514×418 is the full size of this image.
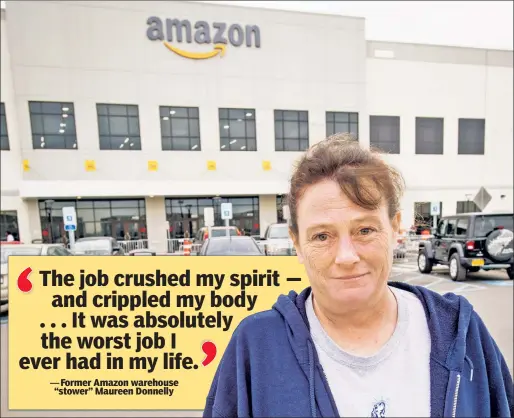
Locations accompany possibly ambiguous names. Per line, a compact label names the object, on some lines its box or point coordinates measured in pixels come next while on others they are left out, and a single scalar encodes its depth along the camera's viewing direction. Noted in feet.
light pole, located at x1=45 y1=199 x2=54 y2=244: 47.93
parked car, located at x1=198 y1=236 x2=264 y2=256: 20.34
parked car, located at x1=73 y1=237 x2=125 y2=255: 28.73
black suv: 21.06
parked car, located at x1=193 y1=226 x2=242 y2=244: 35.80
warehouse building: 48.29
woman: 2.80
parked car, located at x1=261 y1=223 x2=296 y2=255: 26.46
